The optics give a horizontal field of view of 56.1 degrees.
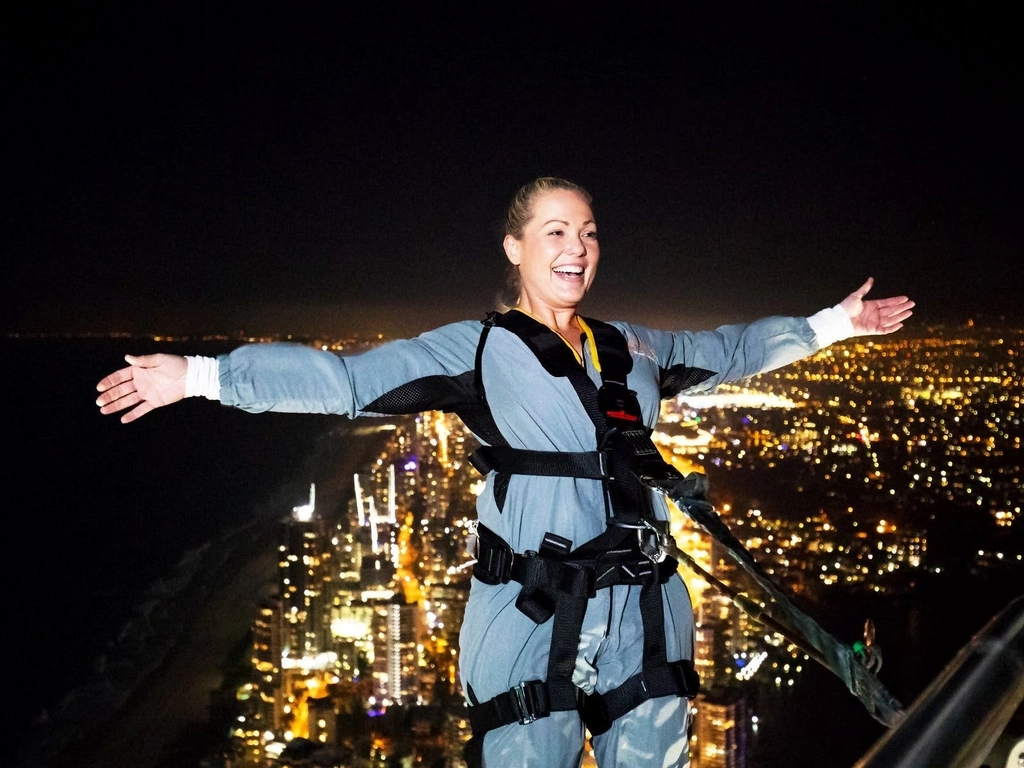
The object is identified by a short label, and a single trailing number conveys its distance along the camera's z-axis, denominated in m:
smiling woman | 1.40
